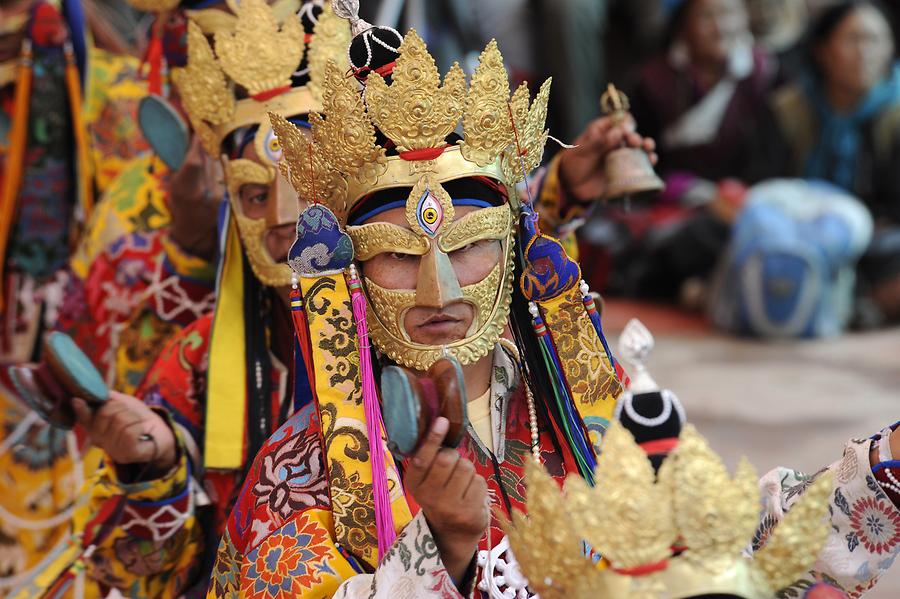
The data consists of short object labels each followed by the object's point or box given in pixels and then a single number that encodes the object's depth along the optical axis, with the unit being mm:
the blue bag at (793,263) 12336
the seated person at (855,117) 13305
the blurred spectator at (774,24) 15898
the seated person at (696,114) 14172
